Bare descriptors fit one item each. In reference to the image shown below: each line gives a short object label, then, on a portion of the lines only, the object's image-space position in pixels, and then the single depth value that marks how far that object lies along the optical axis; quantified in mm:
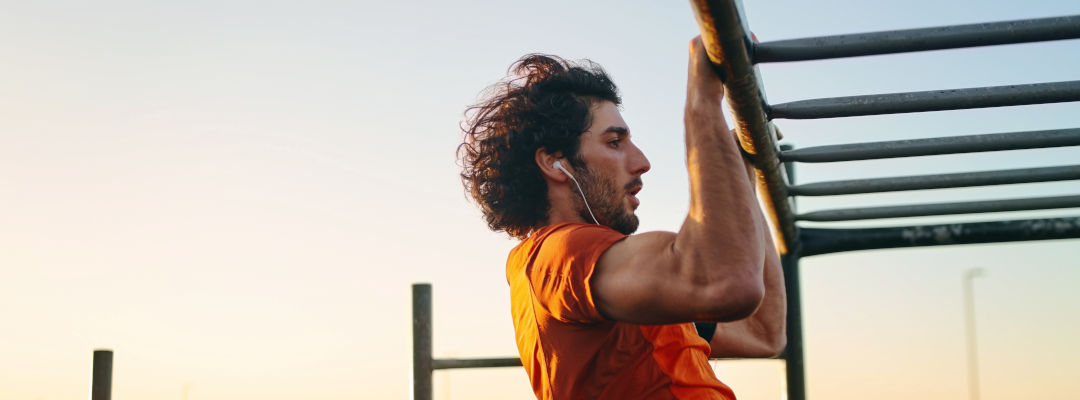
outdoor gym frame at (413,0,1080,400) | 1803
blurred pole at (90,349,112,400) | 4754
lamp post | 19234
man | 1933
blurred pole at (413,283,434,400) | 4008
